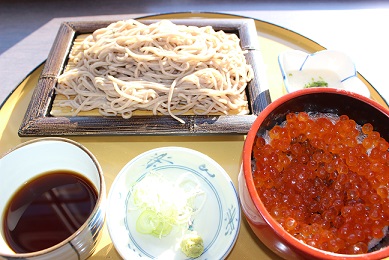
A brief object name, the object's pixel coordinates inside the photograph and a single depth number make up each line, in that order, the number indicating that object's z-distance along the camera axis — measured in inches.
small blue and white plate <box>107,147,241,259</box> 9.1
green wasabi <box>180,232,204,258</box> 8.9
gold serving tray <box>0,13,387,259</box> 9.9
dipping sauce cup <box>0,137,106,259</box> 9.0
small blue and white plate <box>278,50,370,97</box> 13.1
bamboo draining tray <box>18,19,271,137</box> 11.4
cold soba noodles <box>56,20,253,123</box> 12.5
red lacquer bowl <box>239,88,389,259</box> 7.6
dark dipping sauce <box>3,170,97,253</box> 9.1
